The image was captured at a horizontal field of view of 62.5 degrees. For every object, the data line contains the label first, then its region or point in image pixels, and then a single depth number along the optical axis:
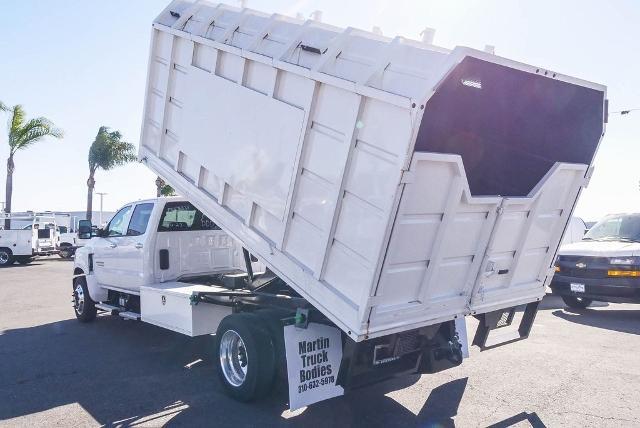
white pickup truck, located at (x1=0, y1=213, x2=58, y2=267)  22.20
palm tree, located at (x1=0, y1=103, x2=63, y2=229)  26.86
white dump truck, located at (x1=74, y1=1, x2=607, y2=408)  3.72
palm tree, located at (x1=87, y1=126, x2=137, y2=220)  32.34
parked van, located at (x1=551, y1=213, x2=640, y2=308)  8.83
